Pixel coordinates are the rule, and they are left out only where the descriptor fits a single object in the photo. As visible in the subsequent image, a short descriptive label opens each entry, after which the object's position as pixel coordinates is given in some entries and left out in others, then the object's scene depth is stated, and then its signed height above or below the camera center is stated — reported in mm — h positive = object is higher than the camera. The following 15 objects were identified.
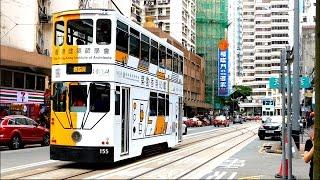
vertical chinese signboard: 114125 +10225
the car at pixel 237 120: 103362 -623
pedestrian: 9508 -606
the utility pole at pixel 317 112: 8695 +78
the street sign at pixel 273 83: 22969 +1449
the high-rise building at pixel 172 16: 103312 +19308
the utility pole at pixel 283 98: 13469 +465
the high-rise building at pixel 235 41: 168375 +23987
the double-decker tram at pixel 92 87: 15562 +856
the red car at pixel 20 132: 23156 -685
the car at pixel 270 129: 36094 -846
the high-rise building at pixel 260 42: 158125 +23352
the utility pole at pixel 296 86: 22442 +1246
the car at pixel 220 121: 75438 -594
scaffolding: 115500 +17931
